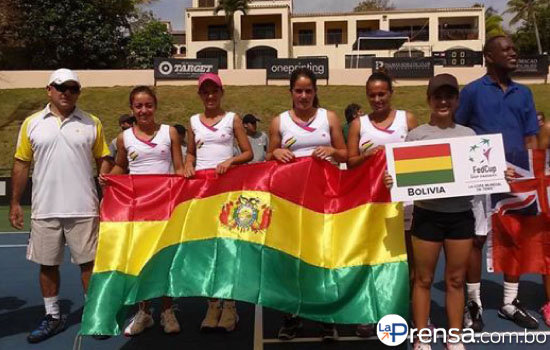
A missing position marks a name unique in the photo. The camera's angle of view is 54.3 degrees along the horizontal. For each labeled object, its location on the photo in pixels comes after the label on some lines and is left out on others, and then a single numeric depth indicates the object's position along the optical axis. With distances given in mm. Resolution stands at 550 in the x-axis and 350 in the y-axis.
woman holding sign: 3801
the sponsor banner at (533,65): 29672
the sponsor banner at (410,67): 28891
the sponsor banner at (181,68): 28266
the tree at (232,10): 45281
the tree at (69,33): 36125
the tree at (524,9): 58656
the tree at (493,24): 56938
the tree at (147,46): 42094
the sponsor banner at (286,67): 28812
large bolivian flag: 3918
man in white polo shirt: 4473
